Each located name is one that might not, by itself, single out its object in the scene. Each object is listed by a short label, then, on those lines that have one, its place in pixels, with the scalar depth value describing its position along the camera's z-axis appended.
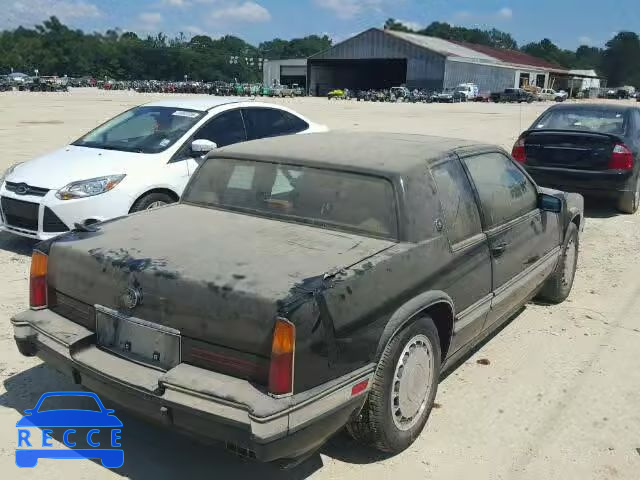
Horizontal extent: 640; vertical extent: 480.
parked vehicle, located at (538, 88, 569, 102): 72.96
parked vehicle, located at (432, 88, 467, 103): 62.56
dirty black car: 2.62
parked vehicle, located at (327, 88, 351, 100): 71.35
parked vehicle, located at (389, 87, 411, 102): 65.56
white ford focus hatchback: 6.11
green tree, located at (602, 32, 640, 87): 101.88
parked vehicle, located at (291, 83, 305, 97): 80.25
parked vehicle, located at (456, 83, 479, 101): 66.53
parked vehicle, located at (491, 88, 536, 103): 65.31
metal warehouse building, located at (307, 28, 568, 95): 73.94
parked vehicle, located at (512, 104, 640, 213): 8.64
